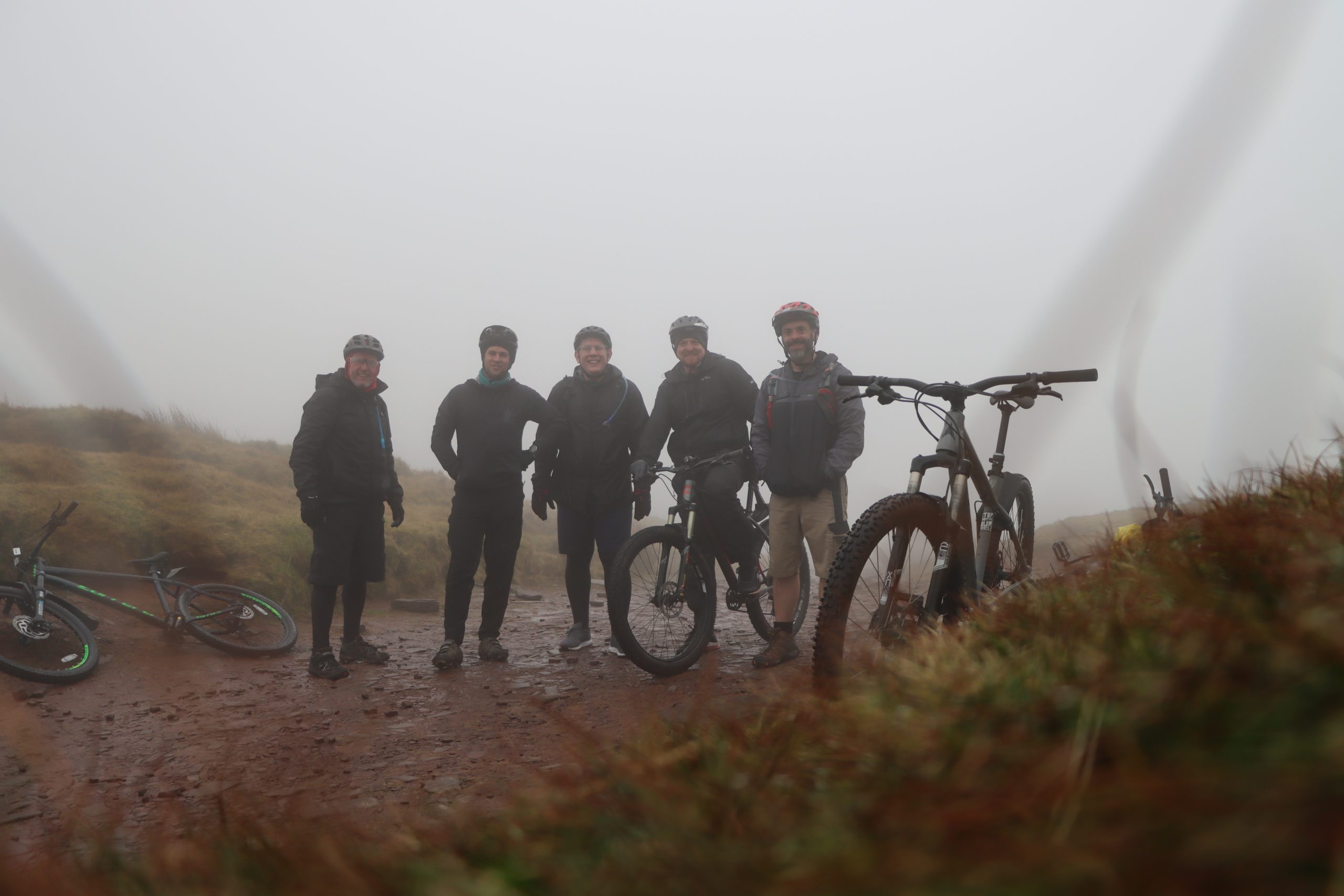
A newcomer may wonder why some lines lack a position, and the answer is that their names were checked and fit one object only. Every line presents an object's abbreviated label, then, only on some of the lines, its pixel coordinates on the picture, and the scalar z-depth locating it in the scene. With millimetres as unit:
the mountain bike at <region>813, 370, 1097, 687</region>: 3057
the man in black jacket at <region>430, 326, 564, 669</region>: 6551
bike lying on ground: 5992
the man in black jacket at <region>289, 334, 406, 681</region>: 6309
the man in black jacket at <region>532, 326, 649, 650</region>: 7027
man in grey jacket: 5422
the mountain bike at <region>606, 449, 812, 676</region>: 5359
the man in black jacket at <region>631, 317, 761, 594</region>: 6320
